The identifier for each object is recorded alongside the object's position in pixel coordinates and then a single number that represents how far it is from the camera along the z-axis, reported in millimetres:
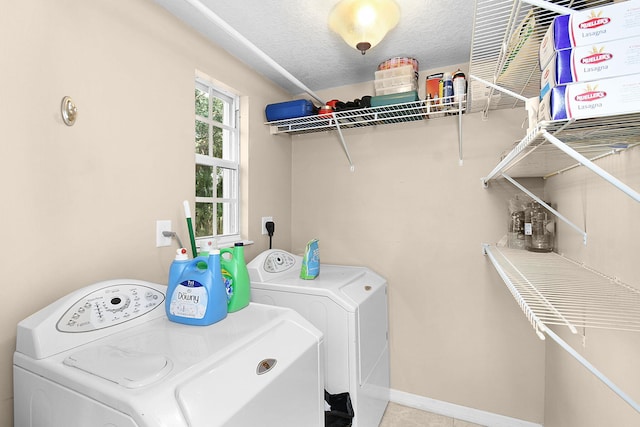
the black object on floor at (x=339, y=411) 1630
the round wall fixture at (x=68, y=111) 1250
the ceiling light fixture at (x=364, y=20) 1474
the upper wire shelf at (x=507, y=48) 1112
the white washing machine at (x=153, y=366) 804
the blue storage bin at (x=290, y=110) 2344
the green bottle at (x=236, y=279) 1418
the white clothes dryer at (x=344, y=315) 1744
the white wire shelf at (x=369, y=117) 2125
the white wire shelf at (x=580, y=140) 712
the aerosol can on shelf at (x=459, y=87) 2000
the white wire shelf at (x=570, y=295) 783
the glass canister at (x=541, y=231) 1886
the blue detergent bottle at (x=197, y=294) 1244
